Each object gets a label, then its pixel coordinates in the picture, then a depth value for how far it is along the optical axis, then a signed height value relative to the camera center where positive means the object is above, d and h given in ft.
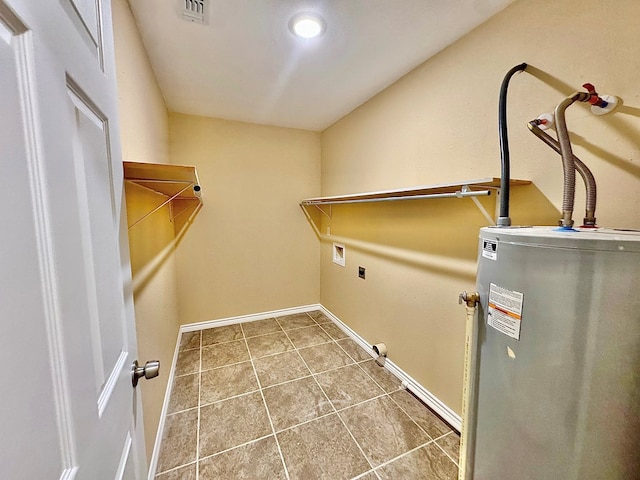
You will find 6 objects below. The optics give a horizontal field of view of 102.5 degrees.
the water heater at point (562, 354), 2.07 -1.21
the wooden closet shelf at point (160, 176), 3.25 +0.66
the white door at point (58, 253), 1.01 -0.17
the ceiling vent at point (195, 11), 4.27 +3.60
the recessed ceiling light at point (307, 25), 4.52 +3.56
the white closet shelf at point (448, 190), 3.85 +0.56
